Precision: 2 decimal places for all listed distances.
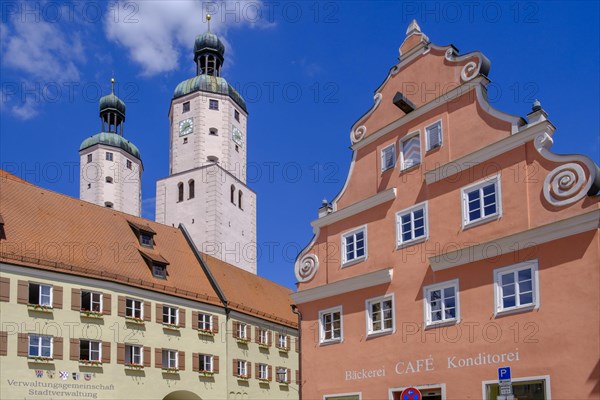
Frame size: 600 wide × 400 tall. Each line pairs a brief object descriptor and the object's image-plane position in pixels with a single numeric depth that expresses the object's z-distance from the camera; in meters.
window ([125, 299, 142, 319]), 35.47
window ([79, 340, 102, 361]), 32.78
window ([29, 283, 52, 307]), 31.73
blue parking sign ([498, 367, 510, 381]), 16.07
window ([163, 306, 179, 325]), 37.48
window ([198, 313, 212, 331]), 39.62
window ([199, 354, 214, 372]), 38.66
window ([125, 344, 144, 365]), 34.78
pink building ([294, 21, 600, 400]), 18.45
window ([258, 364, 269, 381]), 43.50
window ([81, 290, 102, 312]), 33.72
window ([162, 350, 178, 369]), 36.50
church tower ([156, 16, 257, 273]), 69.50
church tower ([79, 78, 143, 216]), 86.88
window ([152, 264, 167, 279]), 38.81
